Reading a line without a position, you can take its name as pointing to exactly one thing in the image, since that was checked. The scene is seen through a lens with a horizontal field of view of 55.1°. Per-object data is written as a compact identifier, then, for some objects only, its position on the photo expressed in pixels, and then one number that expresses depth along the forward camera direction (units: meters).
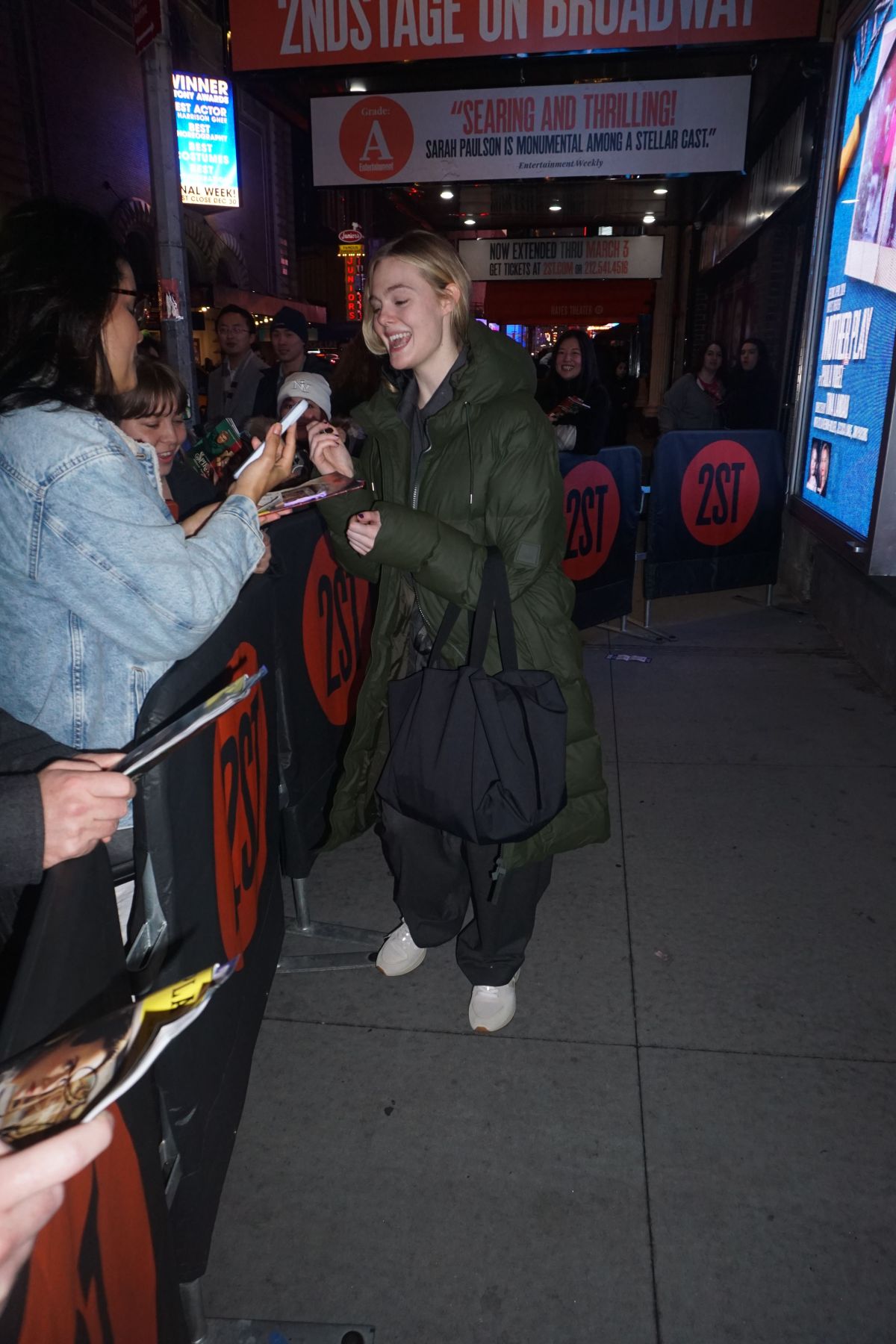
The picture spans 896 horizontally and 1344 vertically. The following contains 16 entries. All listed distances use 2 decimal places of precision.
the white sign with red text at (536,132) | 7.45
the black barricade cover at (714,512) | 6.51
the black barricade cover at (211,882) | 1.41
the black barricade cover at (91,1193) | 0.88
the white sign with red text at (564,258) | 19.38
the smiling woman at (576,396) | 6.02
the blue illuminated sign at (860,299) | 5.32
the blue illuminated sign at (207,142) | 14.62
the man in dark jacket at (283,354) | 6.25
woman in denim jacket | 1.39
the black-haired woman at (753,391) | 8.68
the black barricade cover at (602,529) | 5.77
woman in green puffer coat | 2.23
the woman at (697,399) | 8.77
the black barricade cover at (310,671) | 2.63
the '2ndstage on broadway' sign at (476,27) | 6.57
